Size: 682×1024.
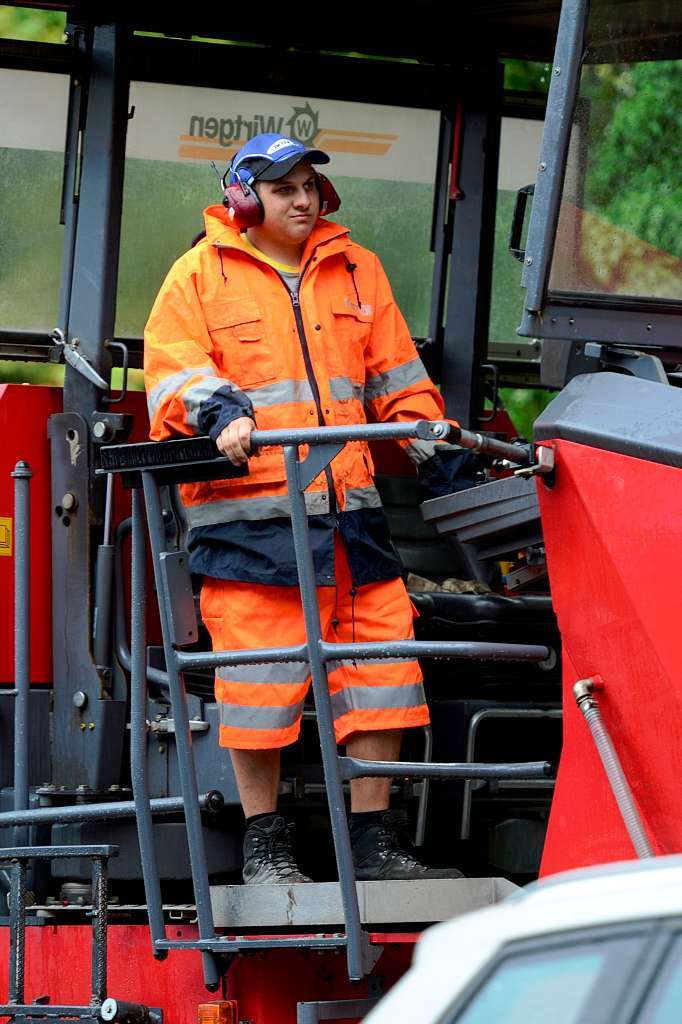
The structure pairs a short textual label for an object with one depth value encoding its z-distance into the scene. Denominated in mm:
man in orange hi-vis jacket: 8805
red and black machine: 7227
